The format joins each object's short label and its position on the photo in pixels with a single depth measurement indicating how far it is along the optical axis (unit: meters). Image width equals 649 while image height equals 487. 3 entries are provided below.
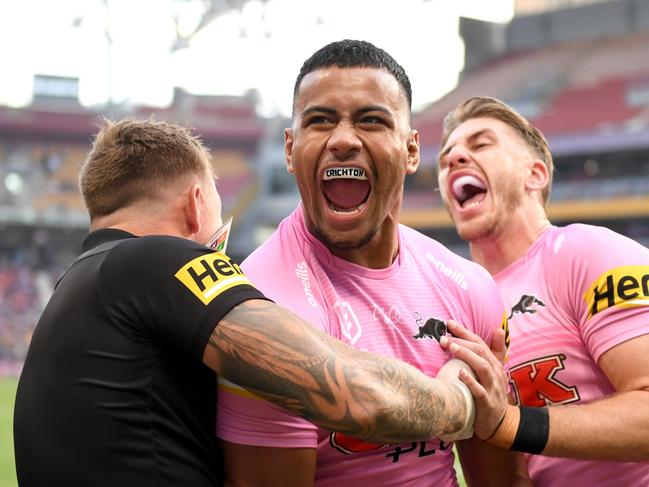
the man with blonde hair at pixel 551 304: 2.75
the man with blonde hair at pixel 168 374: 2.18
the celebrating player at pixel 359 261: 2.51
